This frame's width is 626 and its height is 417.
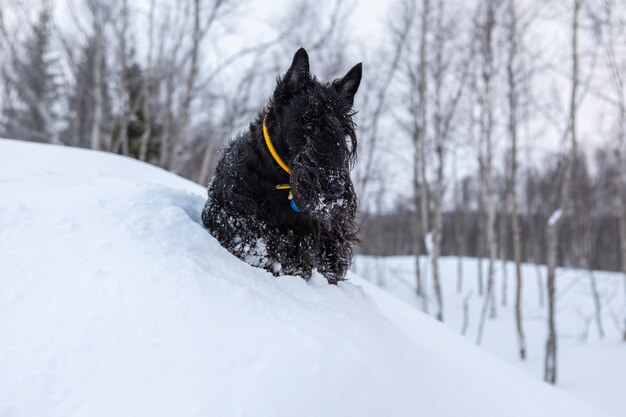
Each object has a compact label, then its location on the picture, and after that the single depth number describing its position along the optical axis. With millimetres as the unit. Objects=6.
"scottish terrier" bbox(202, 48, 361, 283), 2541
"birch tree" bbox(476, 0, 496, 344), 10047
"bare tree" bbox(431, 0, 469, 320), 10914
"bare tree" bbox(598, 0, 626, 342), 8320
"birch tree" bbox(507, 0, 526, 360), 9430
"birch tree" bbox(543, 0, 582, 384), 7758
